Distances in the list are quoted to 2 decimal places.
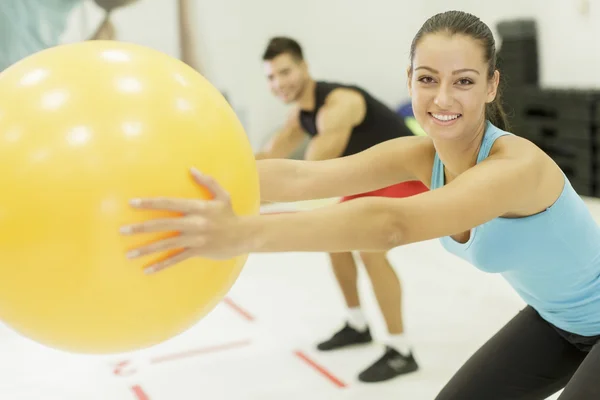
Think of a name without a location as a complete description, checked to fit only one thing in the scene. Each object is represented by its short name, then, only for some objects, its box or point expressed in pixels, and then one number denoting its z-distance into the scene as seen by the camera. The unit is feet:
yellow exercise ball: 4.06
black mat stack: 19.19
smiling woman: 4.04
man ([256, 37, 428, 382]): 10.32
